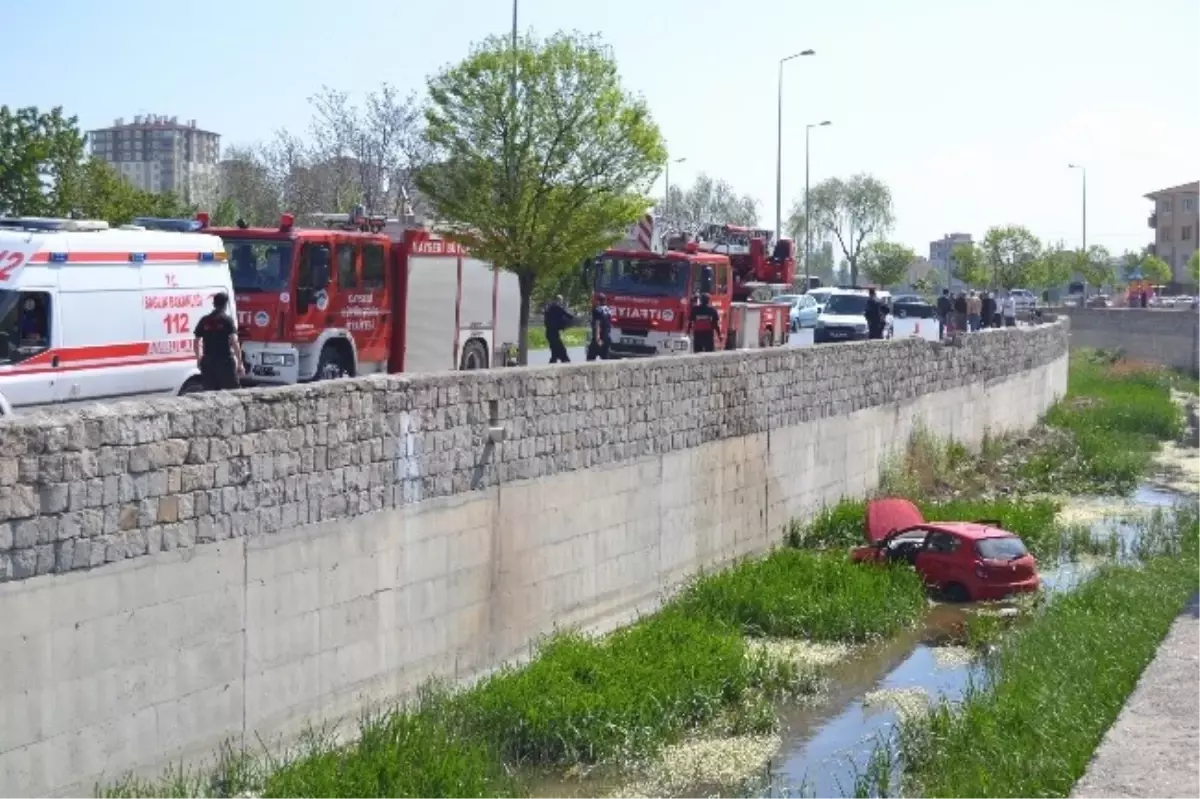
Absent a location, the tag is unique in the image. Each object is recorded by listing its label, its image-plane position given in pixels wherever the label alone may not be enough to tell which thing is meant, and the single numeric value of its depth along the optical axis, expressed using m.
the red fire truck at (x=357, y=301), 23.48
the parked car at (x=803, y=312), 57.22
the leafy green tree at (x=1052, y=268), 108.19
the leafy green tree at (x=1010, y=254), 107.81
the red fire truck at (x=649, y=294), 34.09
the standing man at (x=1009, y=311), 56.42
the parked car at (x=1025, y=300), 80.29
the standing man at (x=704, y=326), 33.34
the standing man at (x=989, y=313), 53.56
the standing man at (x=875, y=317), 42.88
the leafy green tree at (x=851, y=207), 135.75
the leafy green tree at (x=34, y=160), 34.38
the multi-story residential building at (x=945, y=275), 141.25
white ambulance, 17.77
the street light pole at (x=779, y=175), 67.00
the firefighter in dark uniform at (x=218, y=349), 19.61
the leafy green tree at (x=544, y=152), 31.56
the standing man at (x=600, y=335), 32.47
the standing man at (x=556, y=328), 31.41
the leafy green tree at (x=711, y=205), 109.25
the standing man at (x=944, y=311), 43.12
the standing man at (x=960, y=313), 41.62
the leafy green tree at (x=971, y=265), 113.12
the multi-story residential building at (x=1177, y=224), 143.12
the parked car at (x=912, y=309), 85.19
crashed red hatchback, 22.78
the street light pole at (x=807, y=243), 91.50
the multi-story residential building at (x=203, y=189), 75.50
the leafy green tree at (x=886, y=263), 119.75
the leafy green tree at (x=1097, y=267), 124.44
